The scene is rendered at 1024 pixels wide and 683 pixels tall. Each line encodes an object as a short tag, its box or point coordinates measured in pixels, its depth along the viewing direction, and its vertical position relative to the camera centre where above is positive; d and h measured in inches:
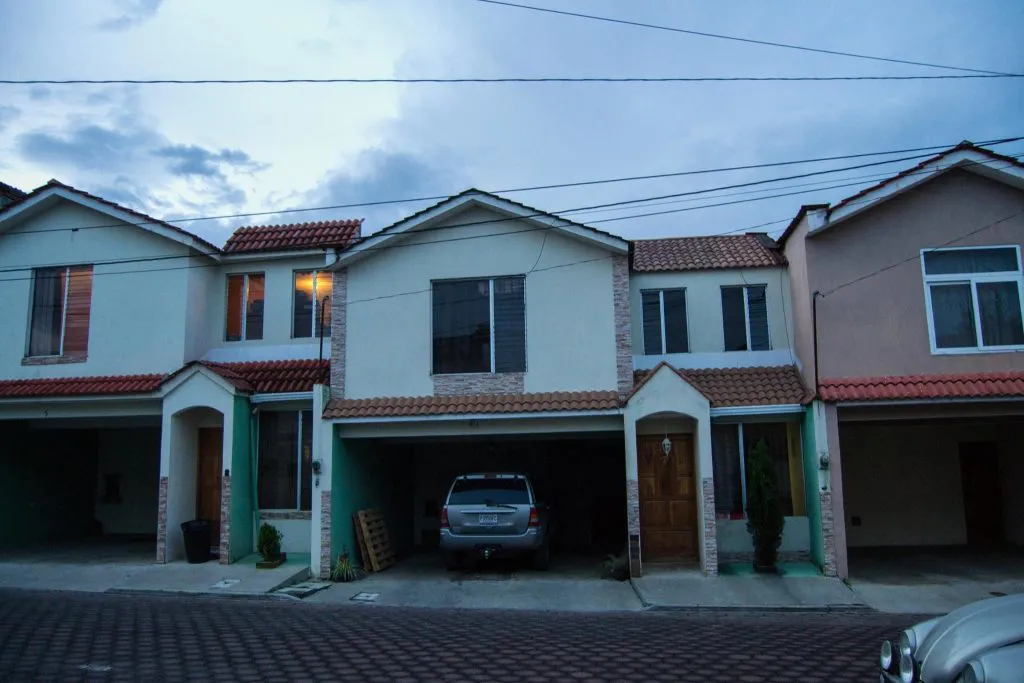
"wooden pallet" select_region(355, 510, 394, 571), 575.2 -63.7
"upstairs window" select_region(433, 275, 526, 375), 569.0 +94.7
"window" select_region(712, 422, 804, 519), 565.9 -7.7
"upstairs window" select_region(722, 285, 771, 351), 609.9 +102.9
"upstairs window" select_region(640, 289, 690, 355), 620.1 +104.2
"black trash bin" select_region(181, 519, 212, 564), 561.3 -57.8
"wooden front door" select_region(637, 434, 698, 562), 559.8 -35.2
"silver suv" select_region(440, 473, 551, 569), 524.7 -43.5
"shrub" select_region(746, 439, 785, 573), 508.4 -40.3
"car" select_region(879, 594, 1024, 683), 170.2 -48.0
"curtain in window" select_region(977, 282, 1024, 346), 522.3 +89.1
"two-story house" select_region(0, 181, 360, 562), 583.2 +86.8
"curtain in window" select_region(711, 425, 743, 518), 567.2 -14.2
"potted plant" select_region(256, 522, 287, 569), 544.4 -61.3
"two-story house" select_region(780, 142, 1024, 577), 506.3 +100.3
